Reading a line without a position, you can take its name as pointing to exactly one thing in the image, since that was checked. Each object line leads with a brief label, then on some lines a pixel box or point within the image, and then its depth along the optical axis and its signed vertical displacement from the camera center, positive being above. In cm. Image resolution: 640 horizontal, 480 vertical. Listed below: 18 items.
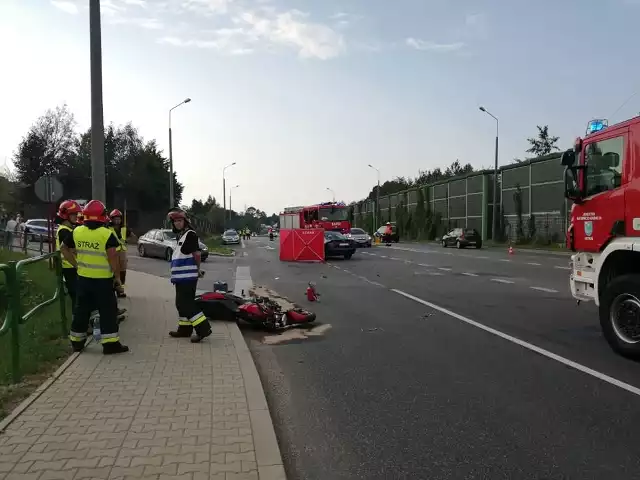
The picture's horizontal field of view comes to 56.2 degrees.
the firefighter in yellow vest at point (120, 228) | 1102 -3
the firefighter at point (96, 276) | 725 -60
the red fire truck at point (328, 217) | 4419 +56
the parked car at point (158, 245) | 2789 -90
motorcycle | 955 -142
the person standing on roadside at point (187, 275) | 812 -67
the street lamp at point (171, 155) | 3556 +438
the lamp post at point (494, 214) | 4291 +68
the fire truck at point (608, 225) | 730 -4
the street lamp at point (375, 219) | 7600 +66
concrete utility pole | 1127 +224
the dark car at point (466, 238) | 4344 -107
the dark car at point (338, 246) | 2911 -106
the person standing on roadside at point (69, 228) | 851 -2
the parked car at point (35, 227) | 2340 +0
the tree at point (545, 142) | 7694 +1035
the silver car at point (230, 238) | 5484 -119
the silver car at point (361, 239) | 4434 -109
